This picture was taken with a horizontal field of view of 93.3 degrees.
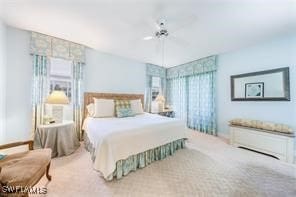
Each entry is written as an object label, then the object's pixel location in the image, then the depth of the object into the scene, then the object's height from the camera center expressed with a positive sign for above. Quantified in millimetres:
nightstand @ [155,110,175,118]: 5096 -481
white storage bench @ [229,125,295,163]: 2707 -916
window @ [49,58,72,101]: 3436 +640
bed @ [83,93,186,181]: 2076 -725
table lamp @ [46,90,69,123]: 2936 -31
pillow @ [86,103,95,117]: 3683 -233
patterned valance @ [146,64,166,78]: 5488 +1225
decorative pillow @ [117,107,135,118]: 3670 -324
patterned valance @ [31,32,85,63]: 3105 +1277
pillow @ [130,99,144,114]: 4087 -199
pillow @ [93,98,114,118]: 3570 -199
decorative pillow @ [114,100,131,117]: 3769 -106
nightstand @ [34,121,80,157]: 2680 -737
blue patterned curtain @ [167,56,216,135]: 4590 +264
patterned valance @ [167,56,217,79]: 4543 +1193
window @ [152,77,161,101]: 5816 +597
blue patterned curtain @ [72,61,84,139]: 3709 +148
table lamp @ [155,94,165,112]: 4325 +2
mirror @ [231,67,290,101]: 3070 +339
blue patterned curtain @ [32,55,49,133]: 3105 +328
